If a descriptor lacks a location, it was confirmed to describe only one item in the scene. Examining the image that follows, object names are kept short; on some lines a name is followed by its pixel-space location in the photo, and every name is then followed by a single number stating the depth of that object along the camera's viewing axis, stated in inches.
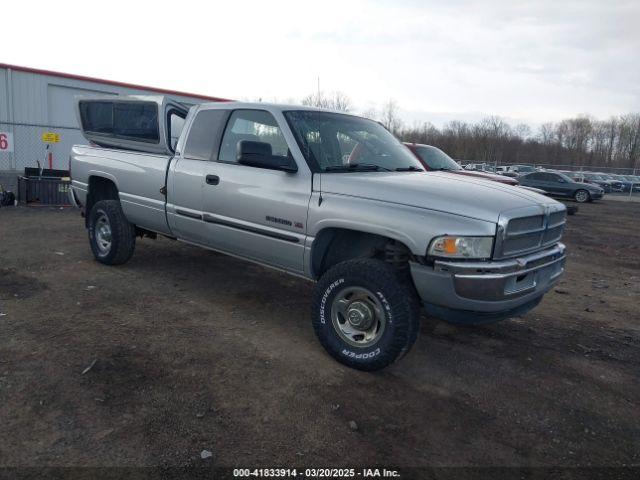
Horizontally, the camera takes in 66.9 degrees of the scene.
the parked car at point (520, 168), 1457.6
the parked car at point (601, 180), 1302.9
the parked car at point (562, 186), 913.5
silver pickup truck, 127.0
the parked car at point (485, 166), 1494.1
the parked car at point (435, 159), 393.1
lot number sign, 531.6
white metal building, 583.2
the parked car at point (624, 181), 1341.0
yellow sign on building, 571.4
